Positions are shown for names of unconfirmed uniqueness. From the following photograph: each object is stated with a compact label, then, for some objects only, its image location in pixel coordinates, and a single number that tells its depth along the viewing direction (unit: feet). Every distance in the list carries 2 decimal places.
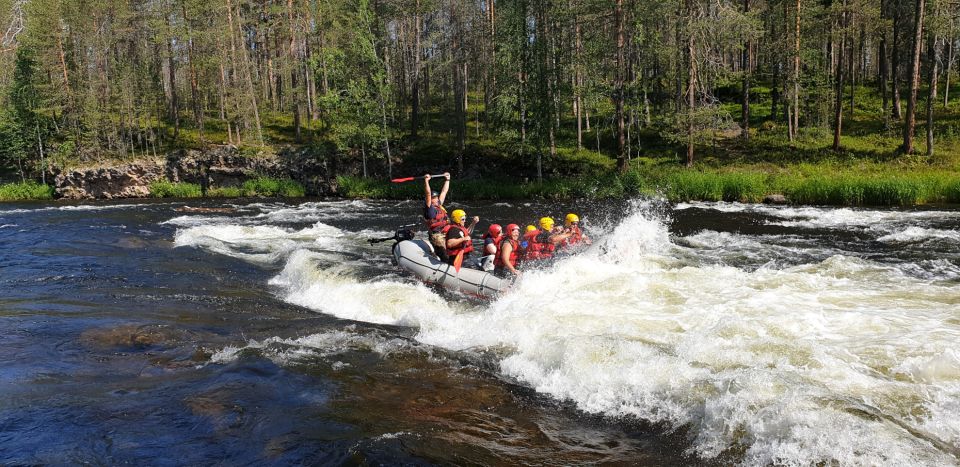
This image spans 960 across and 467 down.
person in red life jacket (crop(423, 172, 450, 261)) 42.49
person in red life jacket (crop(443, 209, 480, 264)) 39.83
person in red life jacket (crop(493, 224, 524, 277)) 38.78
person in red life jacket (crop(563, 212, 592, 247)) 42.39
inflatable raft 37.55
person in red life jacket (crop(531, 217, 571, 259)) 40.68
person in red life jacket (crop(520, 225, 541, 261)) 40.29
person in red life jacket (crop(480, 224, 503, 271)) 39.86
